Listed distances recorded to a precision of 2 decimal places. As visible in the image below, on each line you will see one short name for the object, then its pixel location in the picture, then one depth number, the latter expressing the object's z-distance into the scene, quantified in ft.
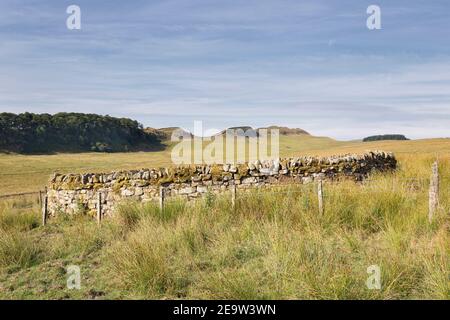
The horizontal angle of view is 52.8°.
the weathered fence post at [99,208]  43.10
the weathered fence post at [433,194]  27.43
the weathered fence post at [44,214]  46.29
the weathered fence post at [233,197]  35.07
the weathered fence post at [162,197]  36.72
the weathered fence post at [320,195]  30.37
